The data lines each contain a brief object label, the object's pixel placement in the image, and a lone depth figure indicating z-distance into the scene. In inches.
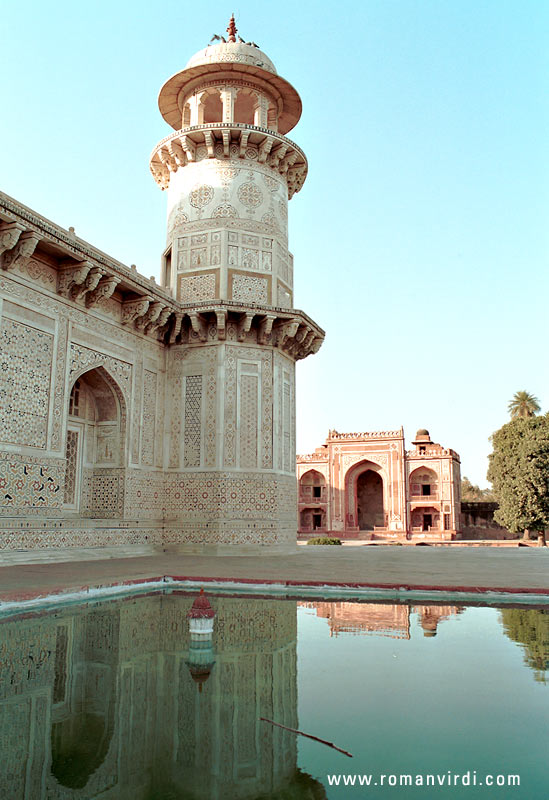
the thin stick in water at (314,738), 90.6
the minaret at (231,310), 490.9
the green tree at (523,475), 1167.6
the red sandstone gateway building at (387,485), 1529.3
